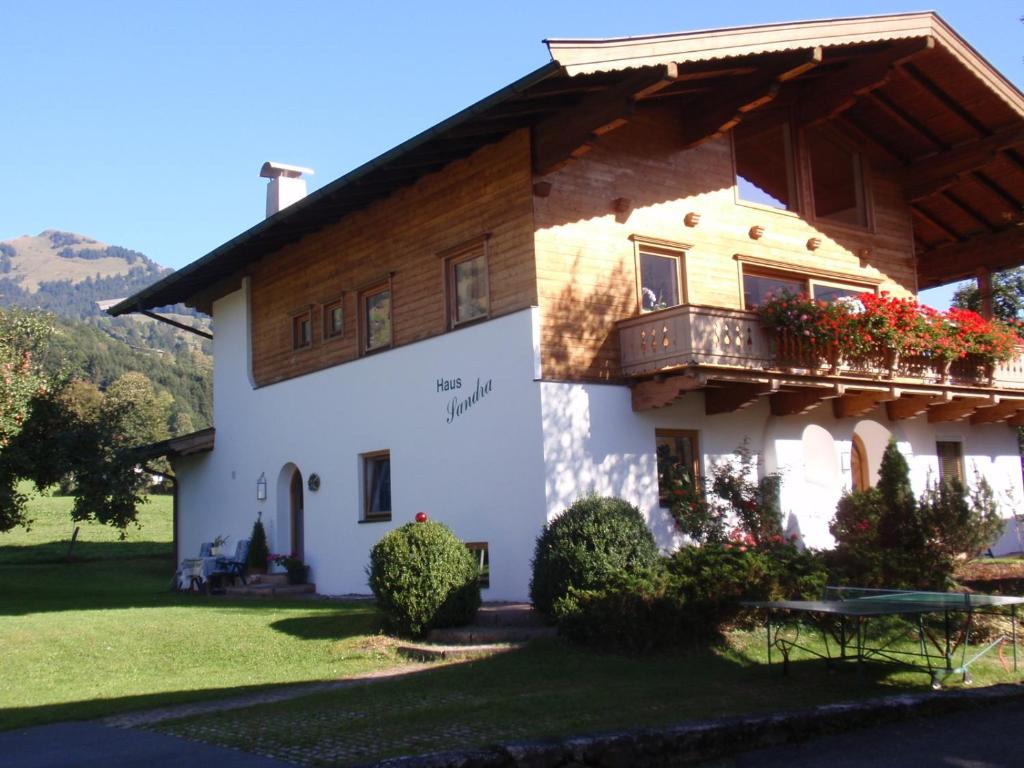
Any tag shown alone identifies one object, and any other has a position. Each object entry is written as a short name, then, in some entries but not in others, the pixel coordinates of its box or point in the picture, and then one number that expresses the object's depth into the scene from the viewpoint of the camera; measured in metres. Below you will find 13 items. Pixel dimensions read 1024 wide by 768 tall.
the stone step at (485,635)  12.46
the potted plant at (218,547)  22.66
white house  14.97
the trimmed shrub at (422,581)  12.95
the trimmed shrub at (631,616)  11.57
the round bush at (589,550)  12.48
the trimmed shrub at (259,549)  21.03
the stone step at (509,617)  13.13
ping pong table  9.37
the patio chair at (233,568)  20.83
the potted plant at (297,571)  19.91
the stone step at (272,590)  19.19
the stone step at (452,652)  11.82
